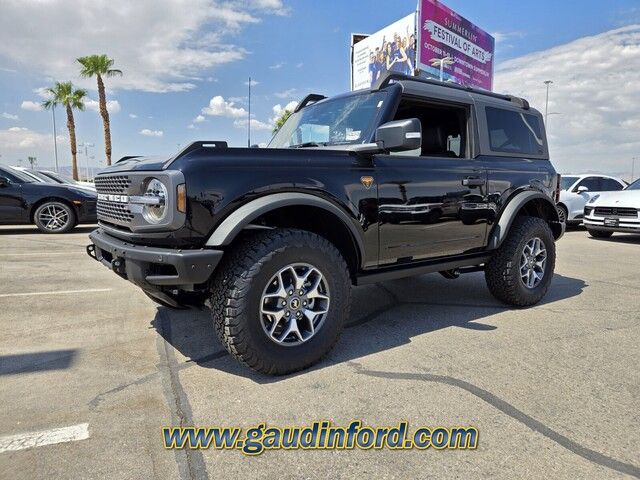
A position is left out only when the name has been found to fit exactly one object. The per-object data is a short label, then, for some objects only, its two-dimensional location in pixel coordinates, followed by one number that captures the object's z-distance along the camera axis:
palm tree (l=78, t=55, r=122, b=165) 28.67
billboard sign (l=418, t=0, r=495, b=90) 26.46
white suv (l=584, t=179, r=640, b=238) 9.41
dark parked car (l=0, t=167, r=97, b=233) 9.05
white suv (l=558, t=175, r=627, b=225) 12.23
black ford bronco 2.58
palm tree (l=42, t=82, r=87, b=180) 38.21
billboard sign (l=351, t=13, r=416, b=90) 26.58
